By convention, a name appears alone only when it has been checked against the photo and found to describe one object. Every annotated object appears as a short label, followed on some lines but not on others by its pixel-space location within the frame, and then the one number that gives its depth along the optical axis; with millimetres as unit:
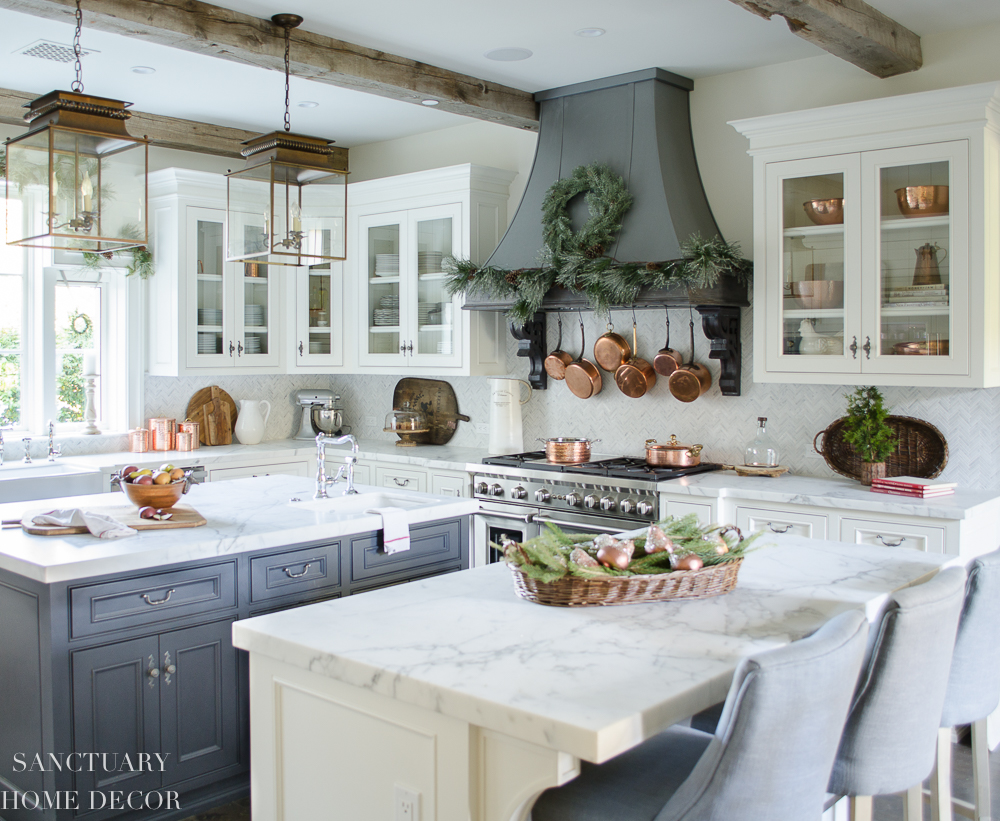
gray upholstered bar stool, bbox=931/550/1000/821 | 2203
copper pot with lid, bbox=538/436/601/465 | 4746
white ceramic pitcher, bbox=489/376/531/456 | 5258
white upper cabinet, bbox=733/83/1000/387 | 3607
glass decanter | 4379
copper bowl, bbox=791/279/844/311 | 3943
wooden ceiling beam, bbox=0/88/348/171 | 5375
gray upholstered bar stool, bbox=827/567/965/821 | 1830
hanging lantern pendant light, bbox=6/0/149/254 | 2732
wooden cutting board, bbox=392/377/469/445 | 5910
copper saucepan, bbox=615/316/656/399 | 4871
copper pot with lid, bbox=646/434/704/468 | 4504
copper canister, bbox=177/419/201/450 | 5598
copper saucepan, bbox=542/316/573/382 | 5219
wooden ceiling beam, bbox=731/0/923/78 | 3254
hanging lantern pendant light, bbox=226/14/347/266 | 3189
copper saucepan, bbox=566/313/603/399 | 5074
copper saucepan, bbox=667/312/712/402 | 4664
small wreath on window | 5520
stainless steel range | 4309
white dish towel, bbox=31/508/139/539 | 2941
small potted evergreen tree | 3938
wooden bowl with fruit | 3207
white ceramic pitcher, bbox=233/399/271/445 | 5992
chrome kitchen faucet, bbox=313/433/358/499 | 3749
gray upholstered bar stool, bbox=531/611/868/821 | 1484
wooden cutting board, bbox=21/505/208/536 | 3000
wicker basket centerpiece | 2119
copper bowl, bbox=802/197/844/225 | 3934
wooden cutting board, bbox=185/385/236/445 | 5930
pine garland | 4141
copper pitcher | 3695
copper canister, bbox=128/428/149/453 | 5547
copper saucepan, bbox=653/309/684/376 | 4738
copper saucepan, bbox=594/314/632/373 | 4941
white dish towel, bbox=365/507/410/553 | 3363
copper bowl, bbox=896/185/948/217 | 3682
